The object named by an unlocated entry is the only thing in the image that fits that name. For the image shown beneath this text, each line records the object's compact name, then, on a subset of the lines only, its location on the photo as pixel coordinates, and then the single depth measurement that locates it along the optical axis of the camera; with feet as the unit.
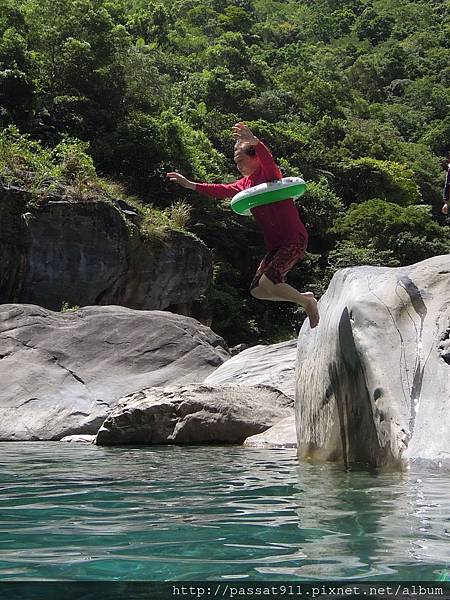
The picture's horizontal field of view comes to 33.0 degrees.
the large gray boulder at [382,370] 16.01
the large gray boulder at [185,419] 26.05
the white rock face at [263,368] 31.17
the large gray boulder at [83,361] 32.32
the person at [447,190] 30.91
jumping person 18.94
